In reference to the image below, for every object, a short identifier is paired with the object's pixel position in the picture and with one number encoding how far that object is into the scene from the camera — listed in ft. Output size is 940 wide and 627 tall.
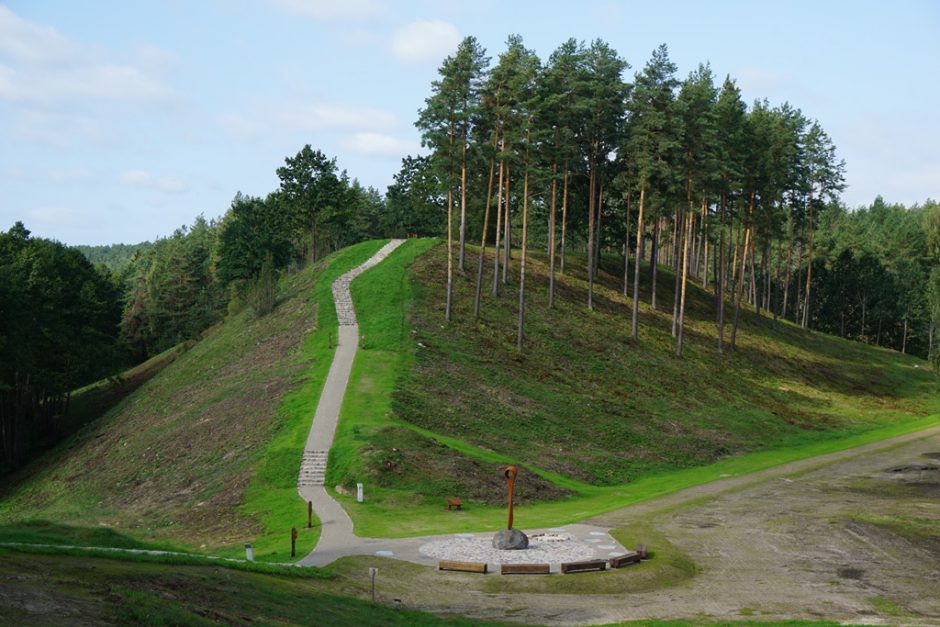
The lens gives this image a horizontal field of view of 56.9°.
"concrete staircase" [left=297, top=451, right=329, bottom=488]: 151.53
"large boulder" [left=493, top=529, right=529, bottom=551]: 111.96
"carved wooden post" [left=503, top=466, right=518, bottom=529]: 112.68
